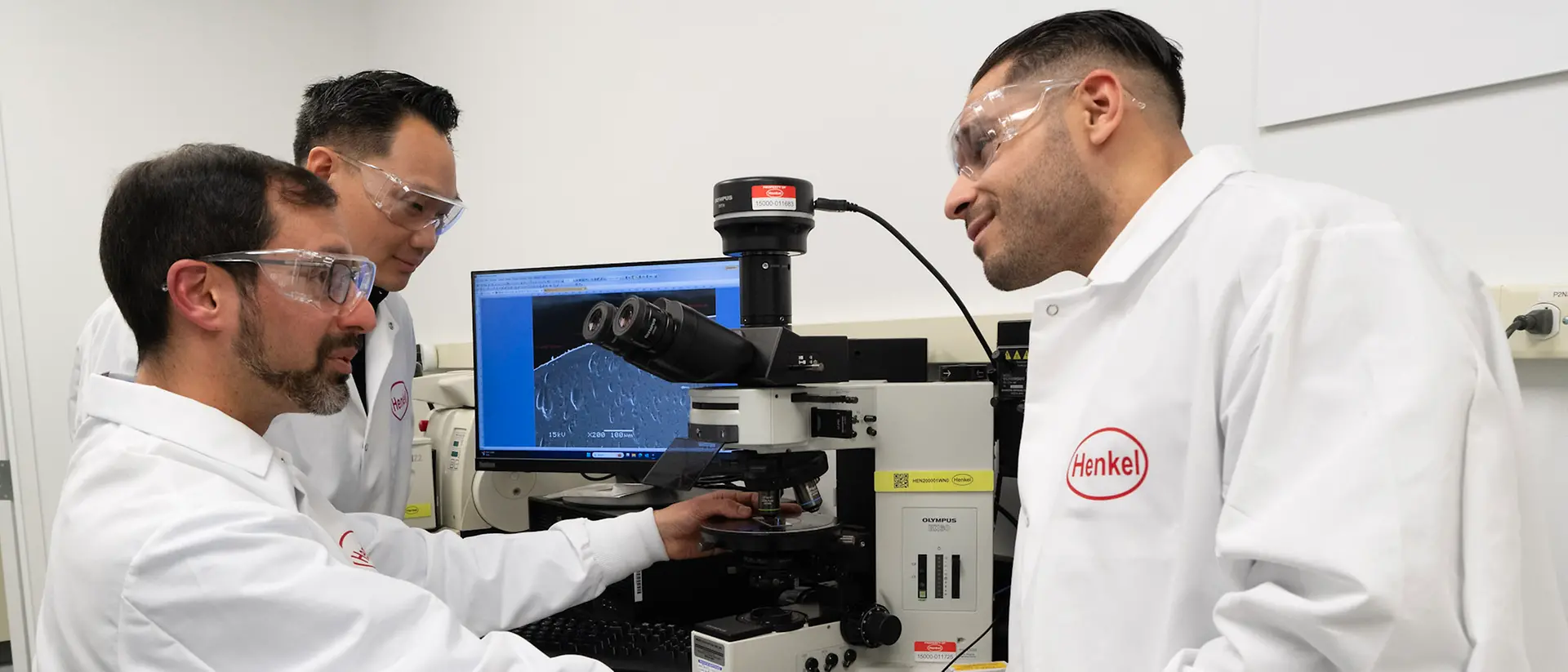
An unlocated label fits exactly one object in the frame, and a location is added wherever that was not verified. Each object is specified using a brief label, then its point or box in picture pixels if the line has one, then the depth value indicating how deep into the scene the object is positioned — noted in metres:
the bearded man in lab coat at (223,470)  0.85
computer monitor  1.73
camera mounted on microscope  1.07
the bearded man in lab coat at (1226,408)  0.66
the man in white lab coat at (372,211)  1.49
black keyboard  1.26
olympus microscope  1.16
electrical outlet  1.08
